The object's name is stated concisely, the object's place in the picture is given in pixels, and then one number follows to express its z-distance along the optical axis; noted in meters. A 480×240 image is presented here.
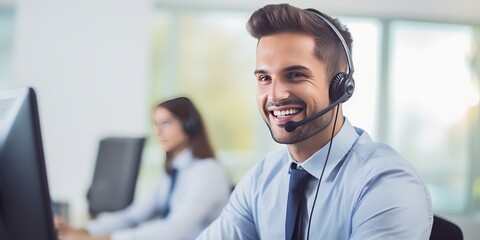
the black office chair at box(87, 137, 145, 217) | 2.25
